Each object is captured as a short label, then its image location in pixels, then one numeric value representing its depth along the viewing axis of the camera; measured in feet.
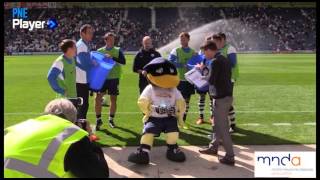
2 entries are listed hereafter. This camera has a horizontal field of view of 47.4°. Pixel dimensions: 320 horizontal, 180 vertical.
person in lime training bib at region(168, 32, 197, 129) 24.85
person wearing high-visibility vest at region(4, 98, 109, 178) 7.55
